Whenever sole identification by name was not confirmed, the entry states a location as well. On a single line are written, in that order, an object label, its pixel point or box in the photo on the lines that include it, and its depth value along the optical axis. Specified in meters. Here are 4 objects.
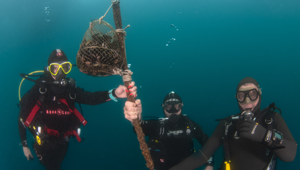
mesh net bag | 1.30
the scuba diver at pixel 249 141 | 1.73
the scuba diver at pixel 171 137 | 3.73
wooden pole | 1.23
